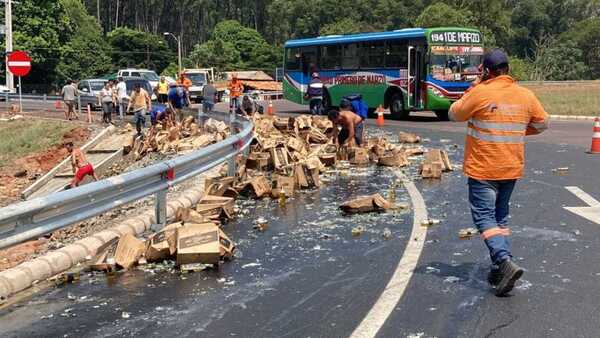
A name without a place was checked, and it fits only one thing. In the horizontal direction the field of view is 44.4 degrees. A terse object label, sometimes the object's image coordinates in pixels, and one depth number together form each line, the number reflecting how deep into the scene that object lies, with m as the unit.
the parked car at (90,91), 36.75
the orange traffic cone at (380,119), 25.95
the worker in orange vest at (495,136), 5.75
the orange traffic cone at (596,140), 15.93
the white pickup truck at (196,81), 45.94
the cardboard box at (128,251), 6.62
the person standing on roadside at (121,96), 28.95
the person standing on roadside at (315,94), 31.78
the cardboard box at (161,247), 6.77
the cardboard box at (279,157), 13.39
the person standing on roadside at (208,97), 24.52
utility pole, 42.17
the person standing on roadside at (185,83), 28.47
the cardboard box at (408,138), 18.70
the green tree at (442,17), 71.19
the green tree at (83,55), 71.00
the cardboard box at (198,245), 6.57
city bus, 27.03
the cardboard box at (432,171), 12.48
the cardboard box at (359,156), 14.70
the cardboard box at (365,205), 9.17
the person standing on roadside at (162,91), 27.69
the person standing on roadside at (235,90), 27.08
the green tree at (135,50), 84.56
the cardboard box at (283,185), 10.66
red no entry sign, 32.53
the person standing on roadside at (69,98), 30.69
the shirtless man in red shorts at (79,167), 13.52
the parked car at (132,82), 31.56
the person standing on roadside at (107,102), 28.67
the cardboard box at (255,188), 10.59
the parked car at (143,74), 45.09
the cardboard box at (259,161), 13.59
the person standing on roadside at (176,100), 24.73
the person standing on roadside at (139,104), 23.14
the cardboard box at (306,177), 11.52
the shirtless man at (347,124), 15.49
